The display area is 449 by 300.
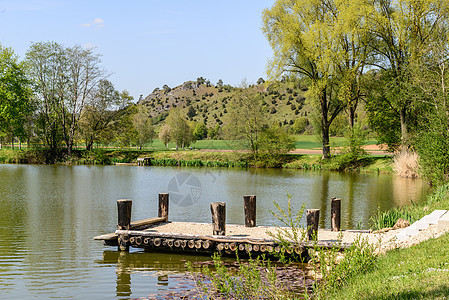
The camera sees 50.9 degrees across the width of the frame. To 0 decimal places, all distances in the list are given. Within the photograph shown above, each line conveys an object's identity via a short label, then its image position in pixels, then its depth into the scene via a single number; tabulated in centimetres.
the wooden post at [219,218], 1355
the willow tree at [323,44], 4100
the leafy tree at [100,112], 5669
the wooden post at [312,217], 1293
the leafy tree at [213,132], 10721
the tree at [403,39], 3750
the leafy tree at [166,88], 17688
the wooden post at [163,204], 1700
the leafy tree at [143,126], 7156
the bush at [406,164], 3700
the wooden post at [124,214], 1431
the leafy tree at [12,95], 4962
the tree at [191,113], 13488
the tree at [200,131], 10888
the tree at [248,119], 5069
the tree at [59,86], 5356
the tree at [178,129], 7044
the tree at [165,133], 7288
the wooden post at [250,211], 1530
